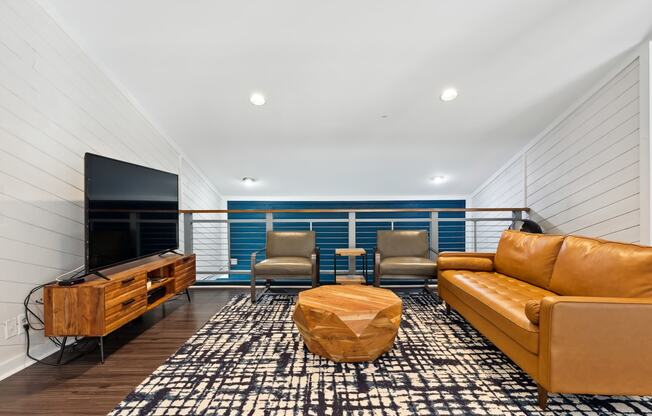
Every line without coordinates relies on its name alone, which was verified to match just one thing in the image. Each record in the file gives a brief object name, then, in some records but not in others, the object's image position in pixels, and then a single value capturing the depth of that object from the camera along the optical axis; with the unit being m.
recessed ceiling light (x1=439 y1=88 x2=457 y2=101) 3.18
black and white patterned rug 1.55
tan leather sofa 1.43
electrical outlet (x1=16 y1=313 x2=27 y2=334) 2.03
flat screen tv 2.20
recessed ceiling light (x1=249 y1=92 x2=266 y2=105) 3.28
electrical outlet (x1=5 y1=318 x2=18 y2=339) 1.95
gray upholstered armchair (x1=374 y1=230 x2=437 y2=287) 3.70
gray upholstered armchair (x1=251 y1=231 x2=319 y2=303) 3.35
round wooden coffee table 1.90
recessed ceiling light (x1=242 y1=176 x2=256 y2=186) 5.50
